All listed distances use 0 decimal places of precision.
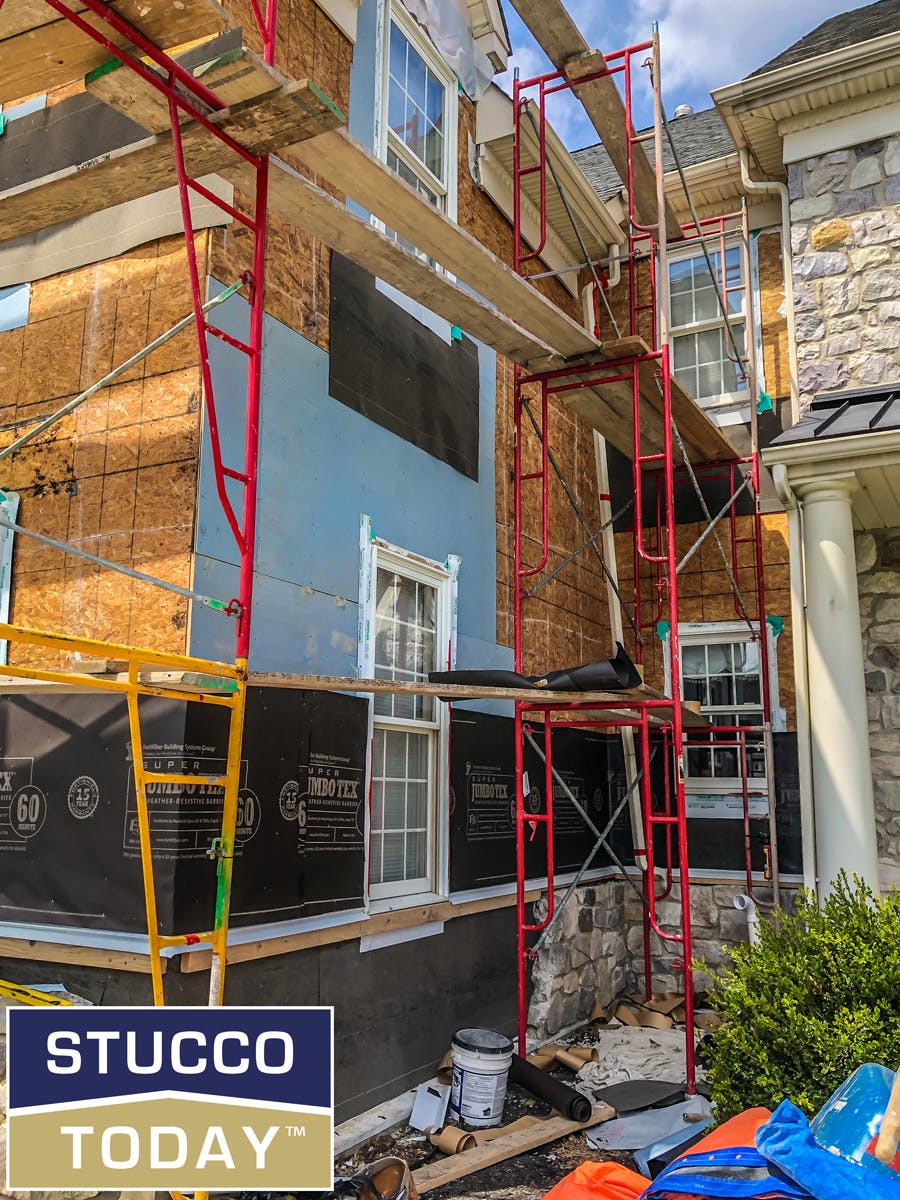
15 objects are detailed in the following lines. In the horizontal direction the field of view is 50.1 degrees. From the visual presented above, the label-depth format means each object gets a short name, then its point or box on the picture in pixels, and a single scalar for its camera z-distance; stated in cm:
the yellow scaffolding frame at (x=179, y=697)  341
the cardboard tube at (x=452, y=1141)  527
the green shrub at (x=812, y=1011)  413
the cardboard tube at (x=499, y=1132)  545
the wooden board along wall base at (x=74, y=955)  449
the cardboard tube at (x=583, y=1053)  681
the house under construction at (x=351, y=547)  431
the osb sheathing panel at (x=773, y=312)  970
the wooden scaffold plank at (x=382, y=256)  448
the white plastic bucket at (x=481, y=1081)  564
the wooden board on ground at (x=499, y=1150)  491
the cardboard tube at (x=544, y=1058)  675
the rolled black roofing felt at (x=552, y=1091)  571
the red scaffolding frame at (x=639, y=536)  629
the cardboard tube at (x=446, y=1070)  621
